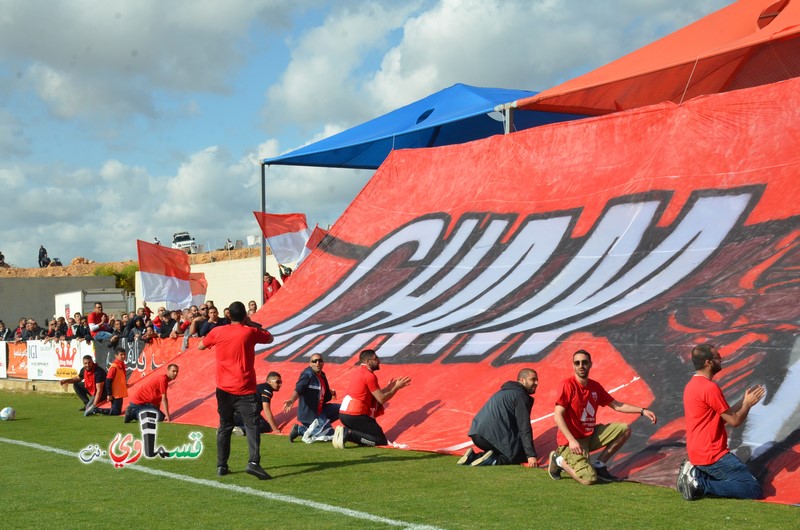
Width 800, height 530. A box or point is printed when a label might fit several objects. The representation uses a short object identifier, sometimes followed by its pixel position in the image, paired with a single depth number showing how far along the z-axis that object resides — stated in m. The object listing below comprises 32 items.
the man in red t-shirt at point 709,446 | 8.49
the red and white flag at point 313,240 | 25.09
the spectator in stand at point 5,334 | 33.10
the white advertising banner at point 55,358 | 26.03
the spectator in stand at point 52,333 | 27.90
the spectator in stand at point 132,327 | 24.28
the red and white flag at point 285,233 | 26.41
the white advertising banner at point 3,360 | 30.84
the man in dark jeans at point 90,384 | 19.31
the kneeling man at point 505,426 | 10.81
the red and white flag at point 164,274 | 27.39
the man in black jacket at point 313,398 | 13.93
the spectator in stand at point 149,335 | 22.91
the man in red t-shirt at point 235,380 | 10.12
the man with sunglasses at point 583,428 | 9.46
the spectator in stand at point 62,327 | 27.77
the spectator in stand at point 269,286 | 24.20
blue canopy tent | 24.36
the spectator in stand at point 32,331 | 30.27
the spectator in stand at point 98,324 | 25.22
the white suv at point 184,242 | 74.64
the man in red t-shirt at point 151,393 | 15.96
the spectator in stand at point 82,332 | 25.89
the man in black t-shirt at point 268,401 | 14.77
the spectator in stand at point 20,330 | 31.24
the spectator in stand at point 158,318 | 23.81
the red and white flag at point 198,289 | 29.61
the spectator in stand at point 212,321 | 19.95
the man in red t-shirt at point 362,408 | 12.89
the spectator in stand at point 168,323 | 23.20
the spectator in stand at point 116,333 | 24.34
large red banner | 11.01
